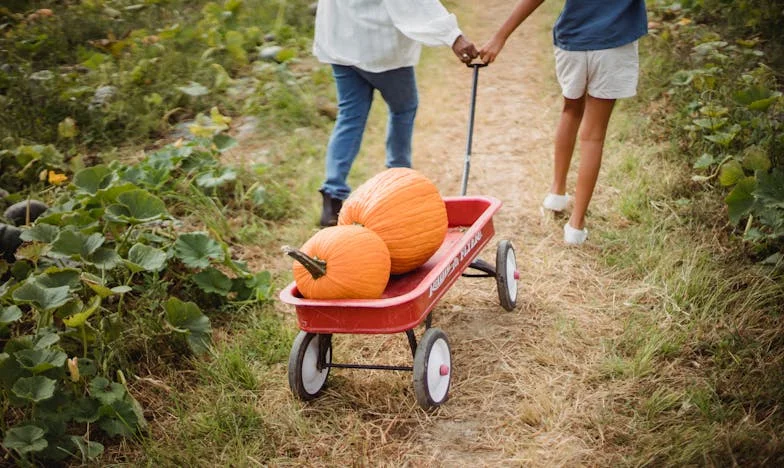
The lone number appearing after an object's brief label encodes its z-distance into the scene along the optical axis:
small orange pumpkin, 2.36
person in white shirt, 3.14
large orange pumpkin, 2.60
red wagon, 2.33
